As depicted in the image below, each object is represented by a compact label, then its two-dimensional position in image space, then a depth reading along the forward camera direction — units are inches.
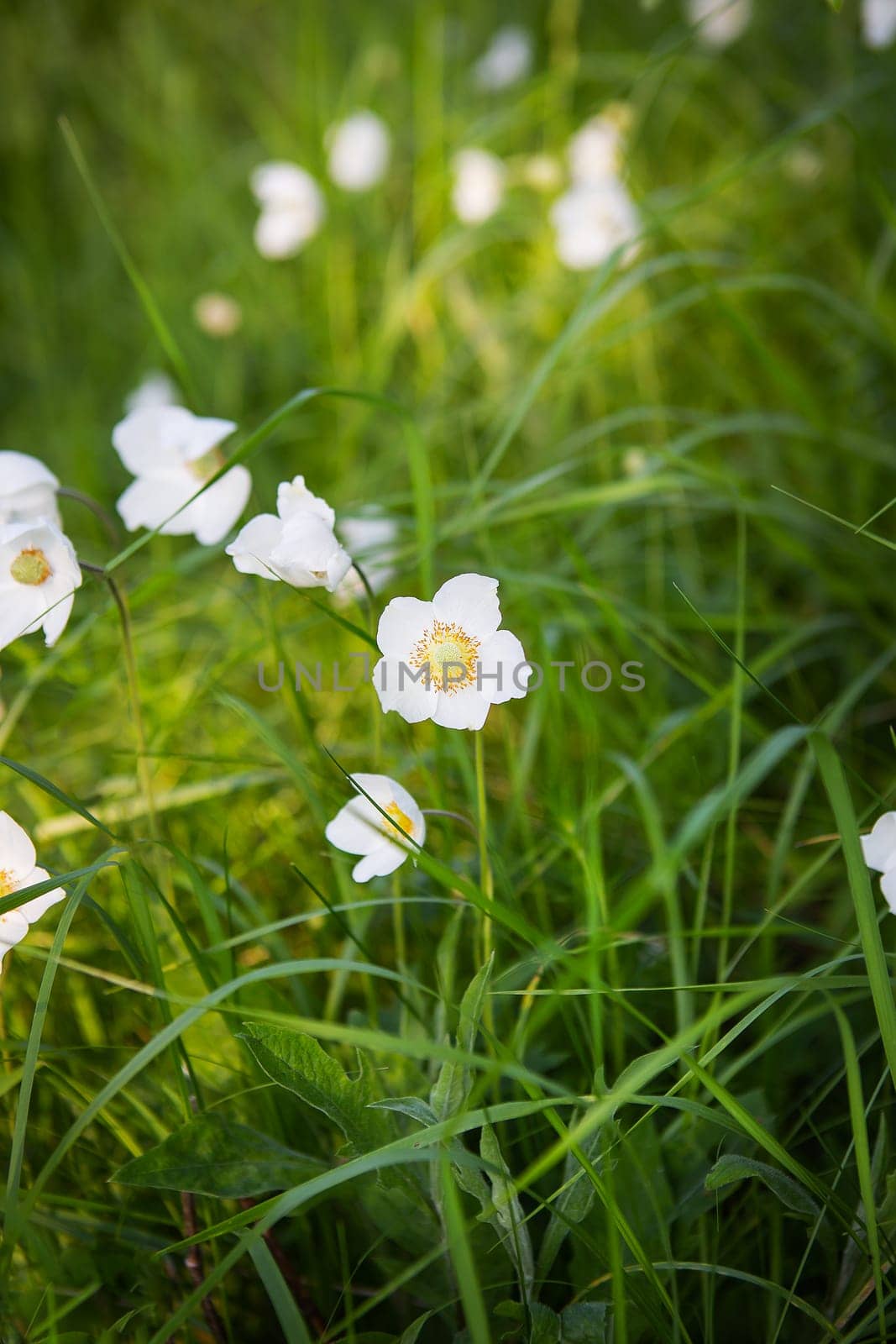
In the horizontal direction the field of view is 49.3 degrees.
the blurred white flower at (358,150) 83.7
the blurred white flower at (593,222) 69.0
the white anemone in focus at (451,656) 28.6
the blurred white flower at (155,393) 76.8
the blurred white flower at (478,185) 77.1
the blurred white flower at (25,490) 34.0
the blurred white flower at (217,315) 80.4
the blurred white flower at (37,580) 31.3
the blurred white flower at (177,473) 37.5
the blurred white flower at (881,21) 60.1
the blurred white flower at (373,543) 45.4
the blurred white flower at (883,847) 28.8
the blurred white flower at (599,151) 72.5
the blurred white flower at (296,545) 28.8
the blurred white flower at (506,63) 91.1
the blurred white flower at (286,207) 77.7
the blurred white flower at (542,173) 73.7
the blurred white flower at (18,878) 28.4
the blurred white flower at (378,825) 29.7
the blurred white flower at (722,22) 82.8
